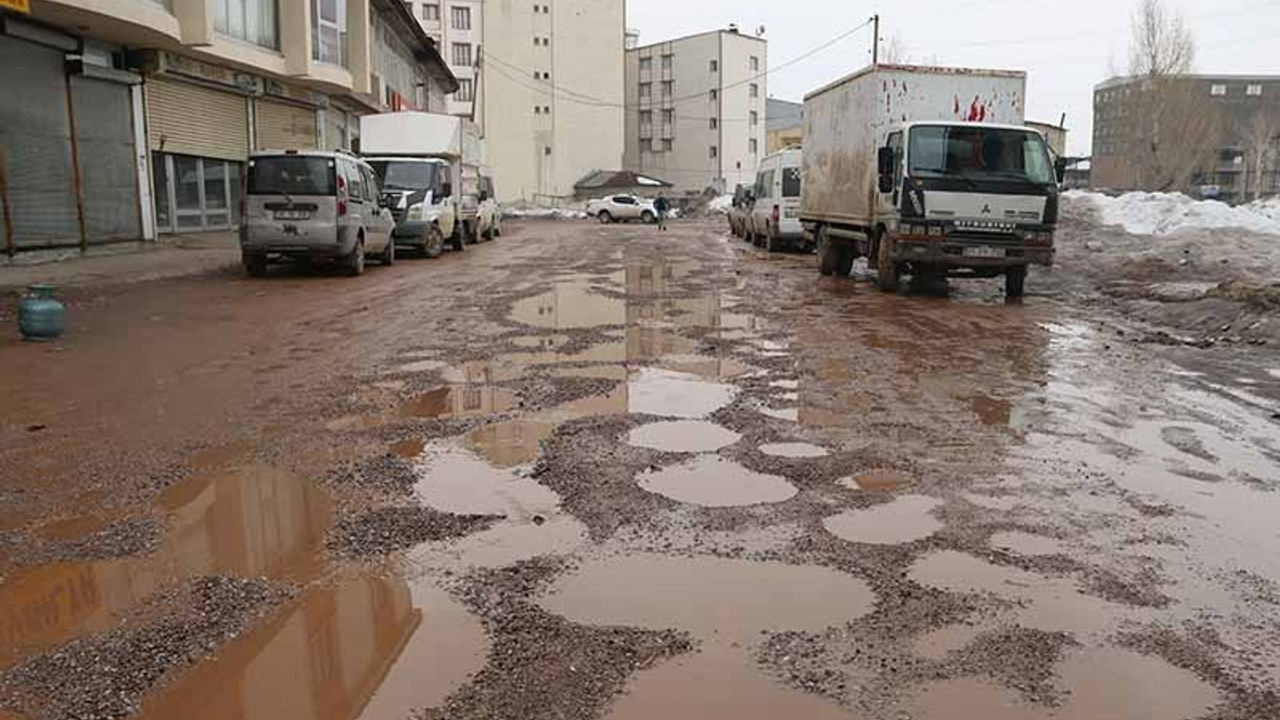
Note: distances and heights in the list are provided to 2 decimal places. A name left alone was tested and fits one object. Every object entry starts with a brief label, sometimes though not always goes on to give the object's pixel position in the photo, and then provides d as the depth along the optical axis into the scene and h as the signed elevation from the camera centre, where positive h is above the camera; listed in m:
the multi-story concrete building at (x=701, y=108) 85.56 +9.13
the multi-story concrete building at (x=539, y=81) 77.50 +10.39
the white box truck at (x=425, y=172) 22.80 +1.04
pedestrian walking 47.59 +0.20
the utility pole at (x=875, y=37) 46.31 +8.02
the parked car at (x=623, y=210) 59.88 +0.25
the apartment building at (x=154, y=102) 17.47 +2.54
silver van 16.58 +0.17
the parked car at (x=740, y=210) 32.08 +0.11
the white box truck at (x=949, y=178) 13.98 +0.49
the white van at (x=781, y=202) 26.19 +0.29
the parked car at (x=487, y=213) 30.89 +0.06
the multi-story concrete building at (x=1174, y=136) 53.31 +4.49
